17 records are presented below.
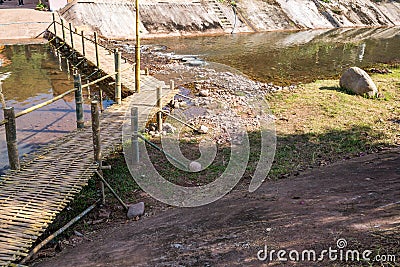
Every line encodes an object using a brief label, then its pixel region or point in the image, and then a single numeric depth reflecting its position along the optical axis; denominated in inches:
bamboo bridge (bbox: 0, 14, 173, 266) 192.9
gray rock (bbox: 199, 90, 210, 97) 567.8
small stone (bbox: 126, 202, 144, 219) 261.7
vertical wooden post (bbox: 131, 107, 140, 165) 298.7
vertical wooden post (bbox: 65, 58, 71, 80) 678.5
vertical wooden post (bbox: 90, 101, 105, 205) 262.6
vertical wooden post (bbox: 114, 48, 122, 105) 441.7
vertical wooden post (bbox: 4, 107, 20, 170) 239.9
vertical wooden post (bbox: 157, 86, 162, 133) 397.6
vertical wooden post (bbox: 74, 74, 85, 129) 348.8
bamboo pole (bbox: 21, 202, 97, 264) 193.7
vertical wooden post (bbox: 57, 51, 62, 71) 727.1
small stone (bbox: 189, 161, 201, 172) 329.4
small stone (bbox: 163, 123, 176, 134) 415.2
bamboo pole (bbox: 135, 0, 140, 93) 445.4
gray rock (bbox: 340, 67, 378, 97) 538.0
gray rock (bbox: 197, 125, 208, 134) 411.5
